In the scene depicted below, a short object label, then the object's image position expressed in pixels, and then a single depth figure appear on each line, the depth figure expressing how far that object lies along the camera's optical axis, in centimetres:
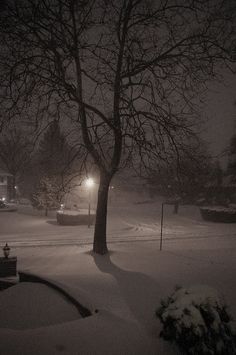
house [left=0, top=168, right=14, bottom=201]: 5693
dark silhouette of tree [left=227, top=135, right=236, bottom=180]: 3160
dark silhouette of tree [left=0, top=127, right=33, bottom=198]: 5825
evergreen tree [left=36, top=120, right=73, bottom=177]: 1407
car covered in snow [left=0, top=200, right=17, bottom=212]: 3771
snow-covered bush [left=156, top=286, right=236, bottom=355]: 502
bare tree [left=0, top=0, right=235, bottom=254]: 1080
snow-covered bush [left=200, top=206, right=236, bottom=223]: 2888
